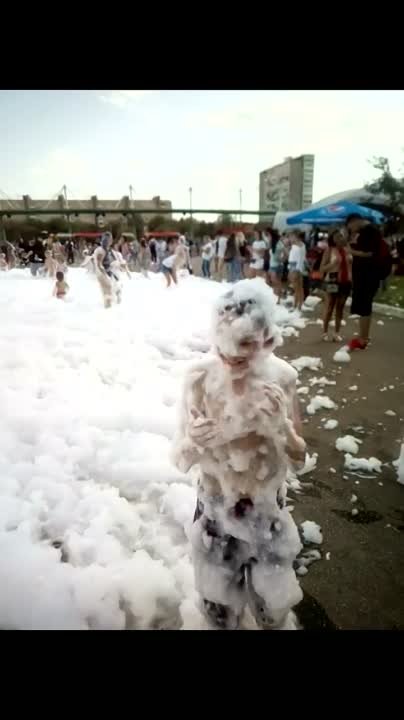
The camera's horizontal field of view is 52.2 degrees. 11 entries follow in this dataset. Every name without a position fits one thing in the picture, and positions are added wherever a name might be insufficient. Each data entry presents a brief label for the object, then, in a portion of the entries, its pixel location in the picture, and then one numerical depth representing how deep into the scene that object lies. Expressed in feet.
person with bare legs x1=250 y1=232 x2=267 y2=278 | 21.49
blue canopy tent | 19.85
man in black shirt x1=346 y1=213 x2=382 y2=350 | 15.12
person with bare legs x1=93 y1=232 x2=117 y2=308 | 20.43
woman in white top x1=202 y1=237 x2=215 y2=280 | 26.45
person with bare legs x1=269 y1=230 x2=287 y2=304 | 20.99
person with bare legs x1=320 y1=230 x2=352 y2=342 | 16.85
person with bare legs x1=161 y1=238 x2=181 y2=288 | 26.23
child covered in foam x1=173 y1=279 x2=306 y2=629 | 3.99
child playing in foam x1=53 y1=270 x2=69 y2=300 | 18.62
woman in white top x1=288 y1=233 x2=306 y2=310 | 20.44
